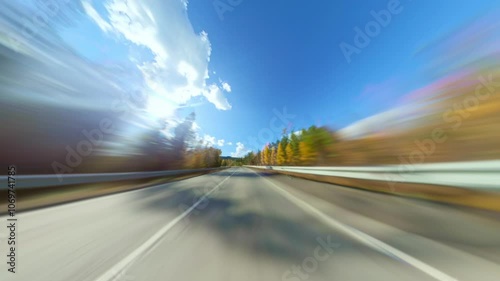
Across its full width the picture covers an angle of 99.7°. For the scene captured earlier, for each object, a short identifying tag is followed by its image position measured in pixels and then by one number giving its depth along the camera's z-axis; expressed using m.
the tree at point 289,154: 59.75
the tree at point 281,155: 68.31
